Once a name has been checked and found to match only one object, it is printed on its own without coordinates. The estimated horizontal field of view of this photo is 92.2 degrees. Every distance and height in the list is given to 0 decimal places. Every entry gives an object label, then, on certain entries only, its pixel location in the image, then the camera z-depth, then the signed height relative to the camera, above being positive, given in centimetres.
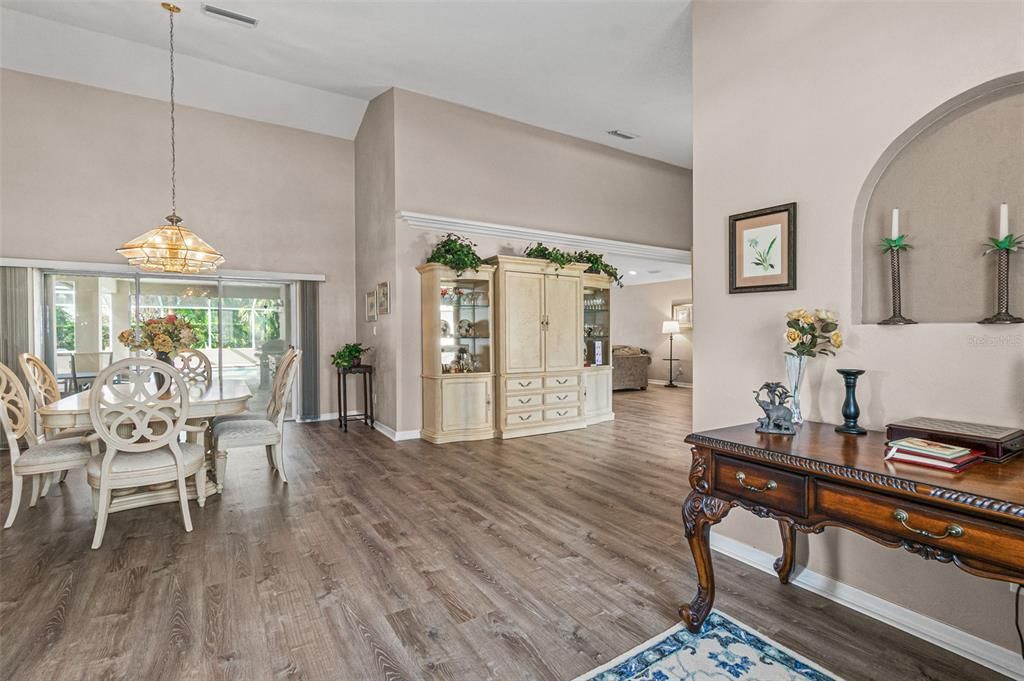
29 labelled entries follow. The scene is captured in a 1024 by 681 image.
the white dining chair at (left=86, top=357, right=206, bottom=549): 279 -60
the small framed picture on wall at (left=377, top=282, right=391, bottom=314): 570 +44
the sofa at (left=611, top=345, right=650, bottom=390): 994 -75
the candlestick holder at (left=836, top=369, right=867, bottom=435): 199 -31
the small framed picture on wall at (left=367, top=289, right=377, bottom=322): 617 +38
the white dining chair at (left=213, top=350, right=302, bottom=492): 369 -72
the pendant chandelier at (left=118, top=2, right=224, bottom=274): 414 +75
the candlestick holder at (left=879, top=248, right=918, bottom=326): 205 +16
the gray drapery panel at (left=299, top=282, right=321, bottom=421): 668 -12
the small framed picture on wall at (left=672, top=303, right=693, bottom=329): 1096 +41
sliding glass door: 557 +24
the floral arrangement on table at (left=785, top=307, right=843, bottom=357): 216 +0
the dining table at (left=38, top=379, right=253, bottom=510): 287 -46
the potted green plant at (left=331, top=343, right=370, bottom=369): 613 -24
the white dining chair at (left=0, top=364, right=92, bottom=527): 301 -71
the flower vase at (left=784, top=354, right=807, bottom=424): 221 -20
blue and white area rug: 174 -121
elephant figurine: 202 -34
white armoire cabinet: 556 -15
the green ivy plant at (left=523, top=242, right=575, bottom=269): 581 +94
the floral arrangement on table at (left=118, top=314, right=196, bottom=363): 355 +1
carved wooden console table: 127 -51
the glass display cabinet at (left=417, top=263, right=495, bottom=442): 539 -22
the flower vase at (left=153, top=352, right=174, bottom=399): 368 -20
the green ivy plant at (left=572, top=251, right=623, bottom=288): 627 +92
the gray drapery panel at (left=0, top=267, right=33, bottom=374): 517 +27
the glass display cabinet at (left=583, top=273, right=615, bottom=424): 643 -19
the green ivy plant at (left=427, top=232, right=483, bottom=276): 528 +85
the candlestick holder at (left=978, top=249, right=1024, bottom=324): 180 +15
